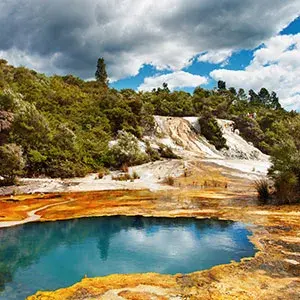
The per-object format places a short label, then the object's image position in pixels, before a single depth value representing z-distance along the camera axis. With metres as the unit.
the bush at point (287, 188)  17.25
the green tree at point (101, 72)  65.56
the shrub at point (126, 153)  28.80
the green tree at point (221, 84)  100.64
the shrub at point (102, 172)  25.27
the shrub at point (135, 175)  25.52
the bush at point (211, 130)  43.84
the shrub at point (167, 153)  33.34
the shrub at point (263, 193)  18.73
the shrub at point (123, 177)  24.84
